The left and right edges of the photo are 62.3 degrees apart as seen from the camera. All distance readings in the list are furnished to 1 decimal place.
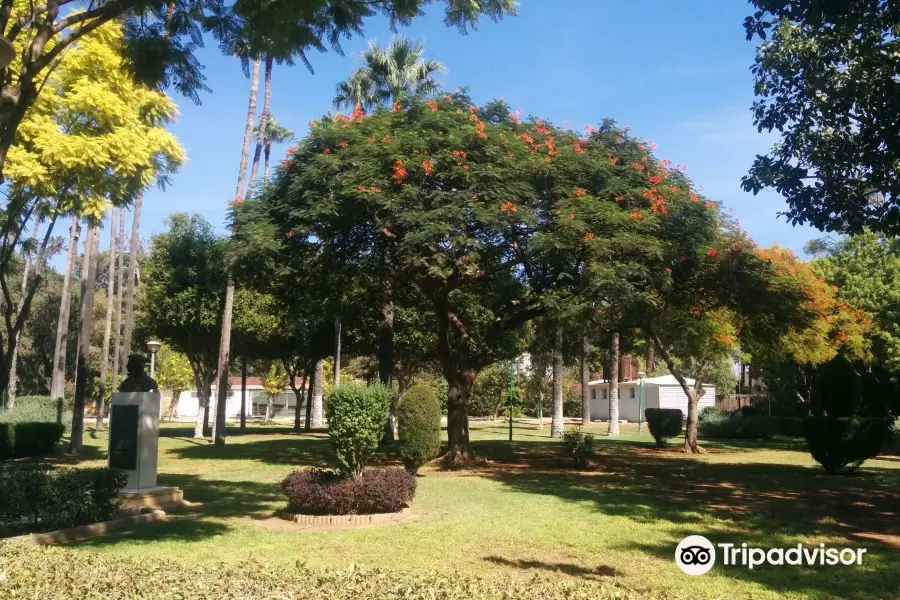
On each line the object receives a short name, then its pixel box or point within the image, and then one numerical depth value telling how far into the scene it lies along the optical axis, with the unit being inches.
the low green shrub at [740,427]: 1382.9
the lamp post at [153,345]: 919.2
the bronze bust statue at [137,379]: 499.5
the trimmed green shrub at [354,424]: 445.7
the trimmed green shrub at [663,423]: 1119.0
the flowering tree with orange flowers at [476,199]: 619.2
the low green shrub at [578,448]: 770.2
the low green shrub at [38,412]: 1010.1
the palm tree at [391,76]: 1037.8
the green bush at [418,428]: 618.2
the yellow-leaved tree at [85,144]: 540.1
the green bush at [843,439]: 670.5
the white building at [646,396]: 1936.5
